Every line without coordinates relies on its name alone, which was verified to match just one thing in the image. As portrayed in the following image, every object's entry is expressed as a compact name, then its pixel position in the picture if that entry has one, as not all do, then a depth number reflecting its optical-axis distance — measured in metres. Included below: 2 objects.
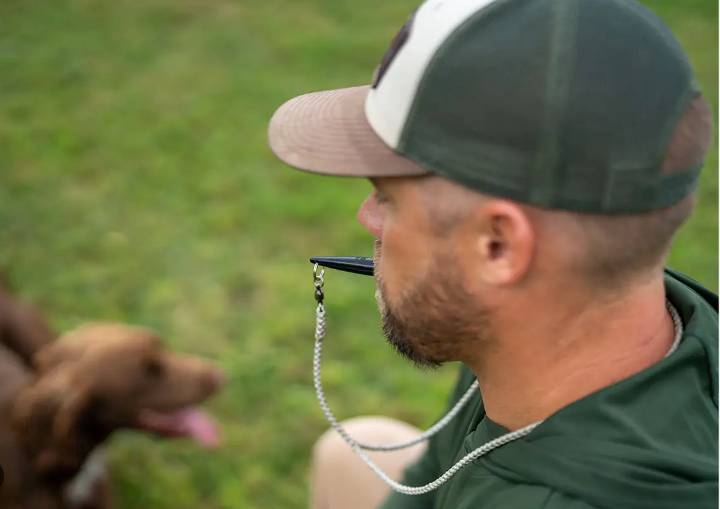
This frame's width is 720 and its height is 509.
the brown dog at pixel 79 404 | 1.89
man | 1.32
